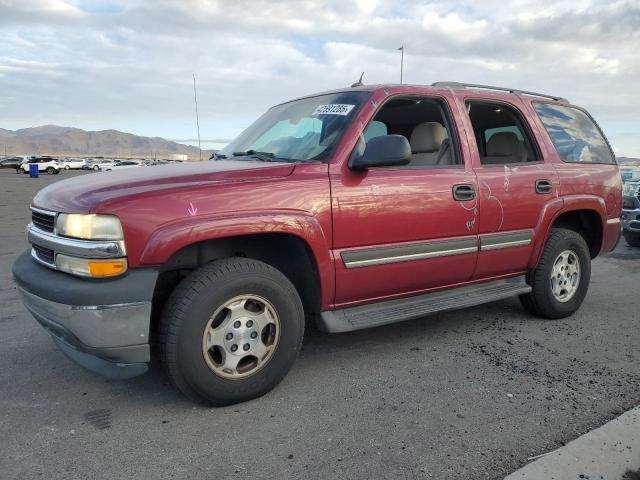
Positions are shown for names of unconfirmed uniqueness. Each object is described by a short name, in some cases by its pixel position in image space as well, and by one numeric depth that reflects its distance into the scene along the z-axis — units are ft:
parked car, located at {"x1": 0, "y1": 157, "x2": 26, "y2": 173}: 169.09
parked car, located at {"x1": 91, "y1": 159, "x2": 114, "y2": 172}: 196.38
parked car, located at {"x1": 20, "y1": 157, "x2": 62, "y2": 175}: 154.59
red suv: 8.76
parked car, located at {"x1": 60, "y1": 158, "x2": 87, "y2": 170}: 194.41
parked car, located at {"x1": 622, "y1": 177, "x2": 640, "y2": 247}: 27.86
